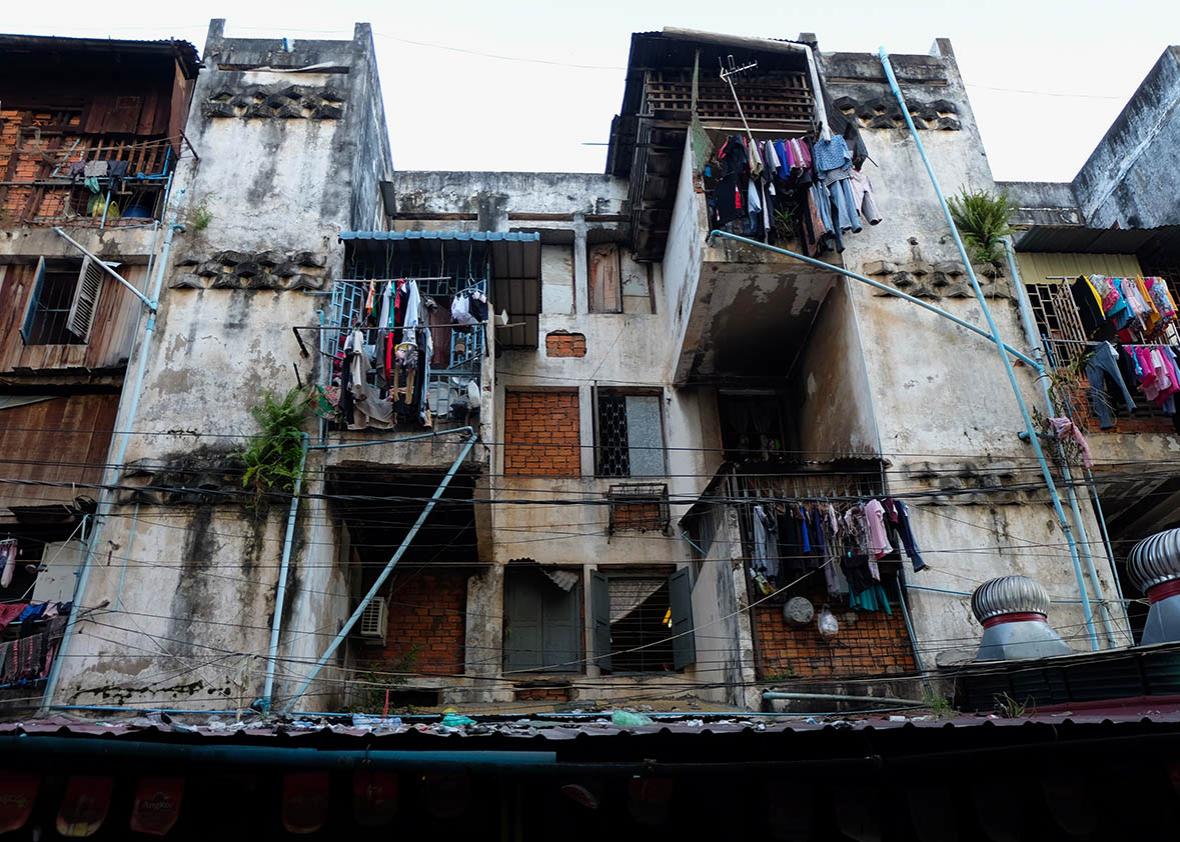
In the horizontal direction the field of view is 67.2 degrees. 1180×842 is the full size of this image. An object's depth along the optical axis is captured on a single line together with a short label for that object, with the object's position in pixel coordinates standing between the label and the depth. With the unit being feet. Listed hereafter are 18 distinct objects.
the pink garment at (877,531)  38.40
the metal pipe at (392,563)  36.91
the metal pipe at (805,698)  37.22
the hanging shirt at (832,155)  46.50
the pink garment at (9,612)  39.32
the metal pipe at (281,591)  36.32
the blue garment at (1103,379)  44.55
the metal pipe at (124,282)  41.88
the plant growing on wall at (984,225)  49.32
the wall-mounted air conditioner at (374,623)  45.39
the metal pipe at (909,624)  38.96
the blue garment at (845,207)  45.52
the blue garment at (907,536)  39.24
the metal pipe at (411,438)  40.42
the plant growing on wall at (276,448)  40.06
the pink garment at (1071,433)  41.75
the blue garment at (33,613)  39.44
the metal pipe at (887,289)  45.11
